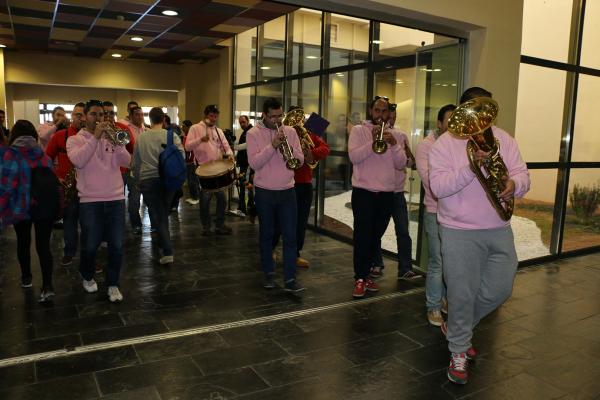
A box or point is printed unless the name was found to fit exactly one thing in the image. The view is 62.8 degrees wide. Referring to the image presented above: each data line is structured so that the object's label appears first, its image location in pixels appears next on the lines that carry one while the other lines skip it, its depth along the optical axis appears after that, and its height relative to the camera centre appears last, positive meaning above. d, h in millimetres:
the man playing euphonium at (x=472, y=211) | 2525 -391
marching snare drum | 5727 -510
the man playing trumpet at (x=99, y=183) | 3680 -416
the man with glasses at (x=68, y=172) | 4582 -414
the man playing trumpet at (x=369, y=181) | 3963 -366
